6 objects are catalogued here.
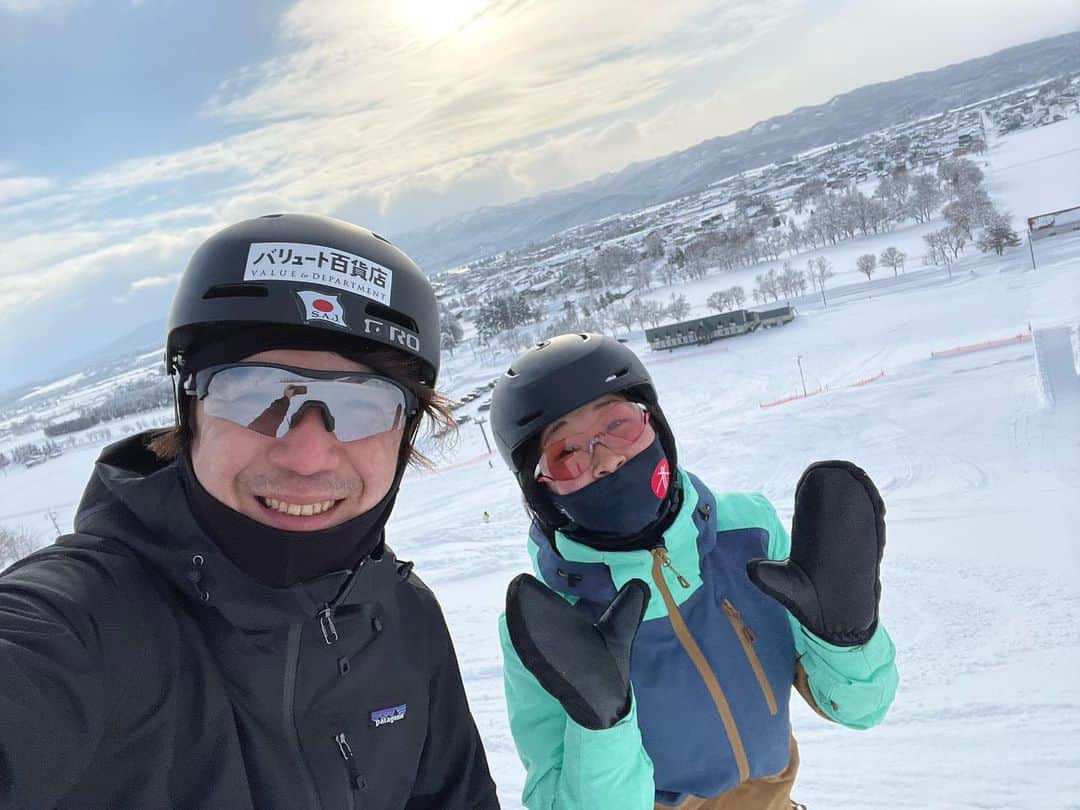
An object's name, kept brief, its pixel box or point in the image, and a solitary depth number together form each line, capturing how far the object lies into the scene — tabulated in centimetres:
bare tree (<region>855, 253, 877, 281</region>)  5988
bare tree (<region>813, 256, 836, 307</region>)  6081
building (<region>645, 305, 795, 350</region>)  4894
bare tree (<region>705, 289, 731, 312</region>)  6719
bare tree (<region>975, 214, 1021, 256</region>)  5241
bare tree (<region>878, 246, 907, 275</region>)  5906
